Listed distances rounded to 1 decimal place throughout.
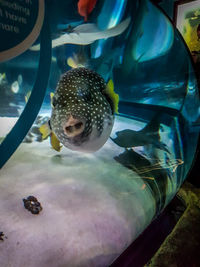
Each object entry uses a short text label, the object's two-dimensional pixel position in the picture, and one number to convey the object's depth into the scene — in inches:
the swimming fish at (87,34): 31.2
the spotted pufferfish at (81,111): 32.0
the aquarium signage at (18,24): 23.9
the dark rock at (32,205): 30.4
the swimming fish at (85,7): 31.3
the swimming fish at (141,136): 39.6
